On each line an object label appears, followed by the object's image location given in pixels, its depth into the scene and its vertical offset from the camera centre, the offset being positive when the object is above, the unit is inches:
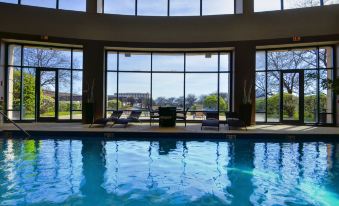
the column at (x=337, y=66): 447.5 +65.9
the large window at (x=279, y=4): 477.4 +174.2
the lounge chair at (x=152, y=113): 438.0 -11.7
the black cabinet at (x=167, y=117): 430.0 -15.5
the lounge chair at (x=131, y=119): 411.5 -18.9
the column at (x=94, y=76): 470.3 +49.8
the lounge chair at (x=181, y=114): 441.5 -13.1
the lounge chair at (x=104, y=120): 403.2 -19.7
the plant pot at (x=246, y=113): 446.0 -9.1
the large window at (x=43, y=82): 469.4 +39.9
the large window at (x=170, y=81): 514.3 +45.9
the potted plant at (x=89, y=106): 457.4 +0.2
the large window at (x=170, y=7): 502.9 +175.7
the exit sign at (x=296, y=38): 438.9 +106.5
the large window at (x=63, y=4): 470.8 +169.8
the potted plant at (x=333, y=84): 395.5 +32.8
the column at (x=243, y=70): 465.7 +60.6
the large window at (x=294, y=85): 464.8 +37.6
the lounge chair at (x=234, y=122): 384.5 -20.8
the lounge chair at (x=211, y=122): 389.1 -20.6
